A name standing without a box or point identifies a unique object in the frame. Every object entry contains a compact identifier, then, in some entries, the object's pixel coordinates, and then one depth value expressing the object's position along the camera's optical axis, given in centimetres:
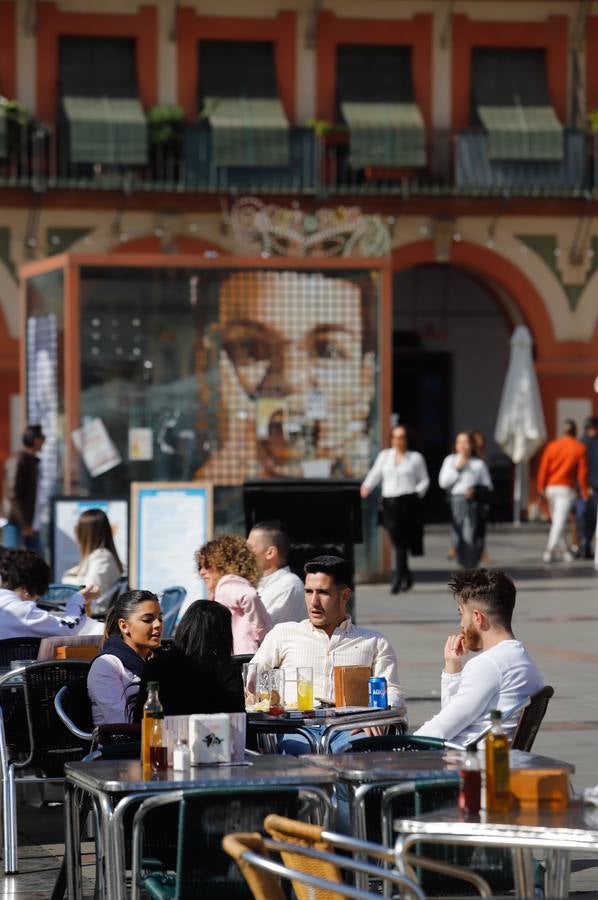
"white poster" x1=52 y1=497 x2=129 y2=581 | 2838
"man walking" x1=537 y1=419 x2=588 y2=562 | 4192
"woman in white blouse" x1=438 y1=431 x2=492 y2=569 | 3617
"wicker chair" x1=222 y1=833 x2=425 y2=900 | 755
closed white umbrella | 4981
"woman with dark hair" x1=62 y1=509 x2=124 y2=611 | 2262
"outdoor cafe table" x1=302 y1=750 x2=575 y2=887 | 1032
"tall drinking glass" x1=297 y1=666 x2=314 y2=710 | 1386
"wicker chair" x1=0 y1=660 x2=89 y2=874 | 1429
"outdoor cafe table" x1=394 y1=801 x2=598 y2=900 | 876
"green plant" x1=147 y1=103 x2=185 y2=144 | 5183
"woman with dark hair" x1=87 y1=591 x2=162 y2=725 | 1362
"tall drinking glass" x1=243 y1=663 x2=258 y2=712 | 1434
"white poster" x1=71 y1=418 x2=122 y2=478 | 3364
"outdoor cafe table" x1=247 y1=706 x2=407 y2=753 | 1310
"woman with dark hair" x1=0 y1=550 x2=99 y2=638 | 1713
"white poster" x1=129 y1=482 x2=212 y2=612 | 2706
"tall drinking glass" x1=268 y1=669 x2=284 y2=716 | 1415
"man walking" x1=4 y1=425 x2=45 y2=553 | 3214
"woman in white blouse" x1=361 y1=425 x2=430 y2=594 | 3451
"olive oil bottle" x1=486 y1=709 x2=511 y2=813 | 930
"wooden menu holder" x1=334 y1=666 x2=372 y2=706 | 1416
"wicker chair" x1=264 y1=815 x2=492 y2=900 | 817
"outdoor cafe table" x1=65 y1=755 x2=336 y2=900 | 997
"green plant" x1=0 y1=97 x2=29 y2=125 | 5090
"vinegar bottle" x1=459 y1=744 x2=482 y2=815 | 931
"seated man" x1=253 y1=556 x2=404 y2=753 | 1476
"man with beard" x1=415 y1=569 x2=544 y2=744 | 1232
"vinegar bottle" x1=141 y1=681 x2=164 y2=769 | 1046
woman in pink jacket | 1753
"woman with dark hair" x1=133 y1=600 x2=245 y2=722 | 1206
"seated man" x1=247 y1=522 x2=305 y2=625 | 1878
